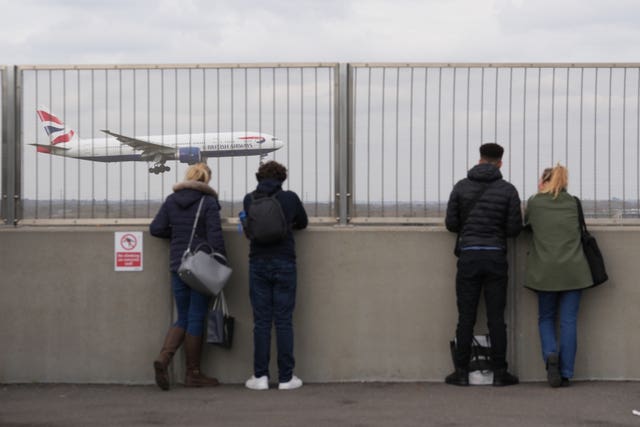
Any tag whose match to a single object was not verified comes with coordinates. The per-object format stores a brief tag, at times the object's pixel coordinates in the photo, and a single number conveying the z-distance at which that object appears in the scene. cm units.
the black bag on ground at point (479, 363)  1791
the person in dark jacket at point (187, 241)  1764
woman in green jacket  1761
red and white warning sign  1862
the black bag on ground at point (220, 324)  1792
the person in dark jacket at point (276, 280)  1739
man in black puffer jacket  1739
